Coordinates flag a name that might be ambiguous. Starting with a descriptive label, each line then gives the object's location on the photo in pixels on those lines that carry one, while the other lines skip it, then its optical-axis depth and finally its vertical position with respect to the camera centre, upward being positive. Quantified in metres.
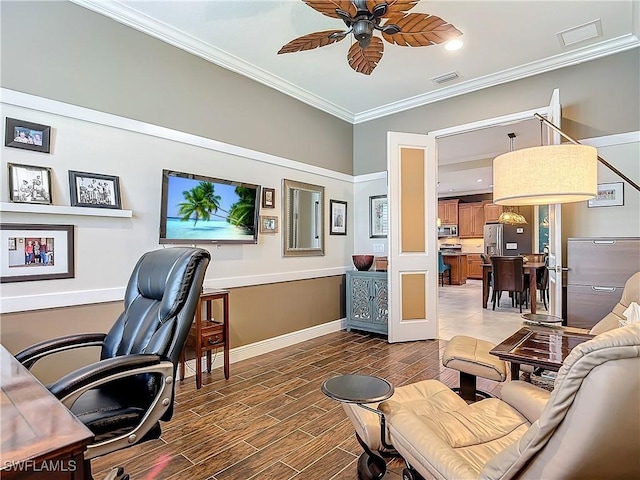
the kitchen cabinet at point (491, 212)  10.64 +0.83
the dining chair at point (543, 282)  6.50 -0.81
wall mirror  4.23 +0.27
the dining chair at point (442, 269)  9.01 -0.78
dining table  5.56 -0.67
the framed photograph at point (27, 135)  2.27 +0.70
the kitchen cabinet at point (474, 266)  11.37 -0.85
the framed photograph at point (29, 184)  2.27 +0.37
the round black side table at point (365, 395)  1.48 -0.67
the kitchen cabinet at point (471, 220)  11.11 +0.64
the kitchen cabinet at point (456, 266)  10.39 -0.77
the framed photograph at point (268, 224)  3.93 +0.18
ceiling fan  2.14 +1.39
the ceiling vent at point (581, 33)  3.12 +1.87
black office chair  1.35 -0.50
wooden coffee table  1.87 -0.64
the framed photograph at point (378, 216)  4.95 +0.34
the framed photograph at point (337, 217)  4.86 +0.32
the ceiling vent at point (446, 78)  3.97 +1.86
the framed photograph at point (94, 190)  2.52 +0.38
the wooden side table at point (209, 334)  2.94 -0.80
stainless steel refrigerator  9.75 +0.02
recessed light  3.33 +1.86
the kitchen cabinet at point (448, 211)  11.56 +0.94
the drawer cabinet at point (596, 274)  2.89 -0.29
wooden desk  0.73 -0.44
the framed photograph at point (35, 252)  2.24 -0.08
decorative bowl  4.76 -0.28
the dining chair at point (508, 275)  6.17 -0.63
